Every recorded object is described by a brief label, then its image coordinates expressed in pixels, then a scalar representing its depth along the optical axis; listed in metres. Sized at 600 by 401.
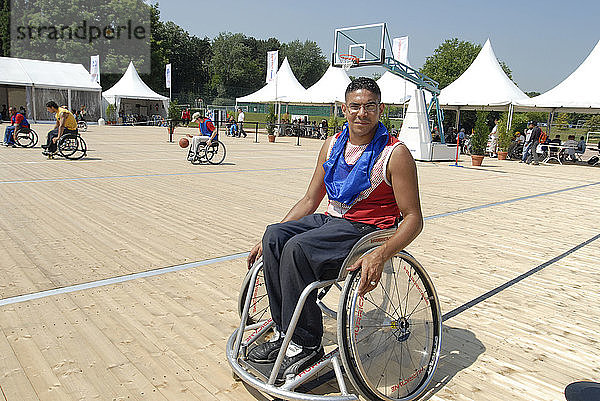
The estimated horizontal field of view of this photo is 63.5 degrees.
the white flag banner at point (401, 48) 23.08
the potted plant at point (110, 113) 36.28
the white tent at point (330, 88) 29.51
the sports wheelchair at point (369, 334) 2.23
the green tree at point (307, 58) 93.19
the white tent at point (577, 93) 19.53
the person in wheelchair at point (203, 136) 13.05
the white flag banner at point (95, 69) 33.12
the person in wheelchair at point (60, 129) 12.29
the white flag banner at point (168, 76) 37.66
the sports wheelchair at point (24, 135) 15.46
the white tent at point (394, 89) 27.08
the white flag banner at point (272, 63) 31.10
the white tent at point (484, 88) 22.52
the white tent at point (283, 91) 31.58
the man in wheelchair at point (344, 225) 2.32
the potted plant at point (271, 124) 24.98
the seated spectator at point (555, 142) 21.18
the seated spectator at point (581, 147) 20.89
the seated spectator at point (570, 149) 20.69
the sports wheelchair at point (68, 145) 12.63
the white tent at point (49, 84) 31.25
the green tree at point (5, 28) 49.88
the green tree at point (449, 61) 53.28
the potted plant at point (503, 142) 20.61
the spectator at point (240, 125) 27.79
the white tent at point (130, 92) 36.84
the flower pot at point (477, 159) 16.73
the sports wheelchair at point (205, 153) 13.06
